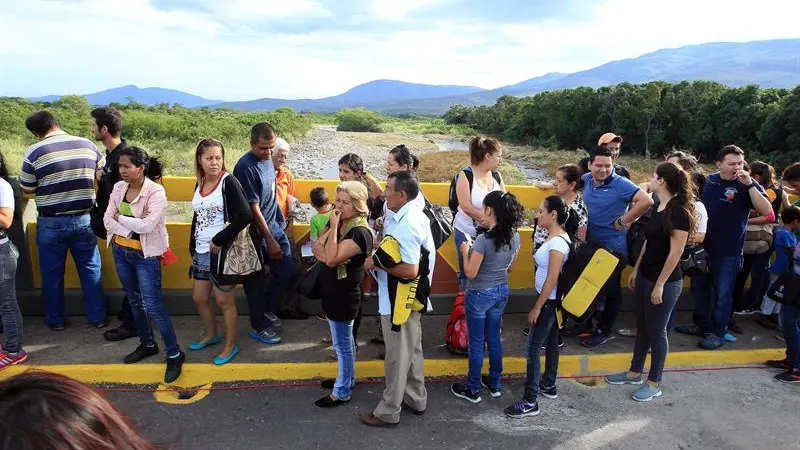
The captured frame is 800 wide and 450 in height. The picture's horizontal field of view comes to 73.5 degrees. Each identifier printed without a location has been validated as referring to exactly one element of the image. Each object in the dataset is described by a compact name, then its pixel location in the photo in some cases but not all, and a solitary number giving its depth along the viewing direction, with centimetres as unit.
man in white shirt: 340
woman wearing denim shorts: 388
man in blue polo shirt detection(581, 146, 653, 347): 448
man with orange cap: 484
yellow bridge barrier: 488
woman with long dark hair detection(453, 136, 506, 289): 427
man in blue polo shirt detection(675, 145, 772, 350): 457
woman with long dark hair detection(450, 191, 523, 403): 357
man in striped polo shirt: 430
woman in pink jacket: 382
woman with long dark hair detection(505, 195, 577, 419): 363
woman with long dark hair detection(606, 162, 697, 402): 374
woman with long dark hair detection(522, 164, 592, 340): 438
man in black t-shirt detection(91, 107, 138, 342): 416
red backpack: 448
